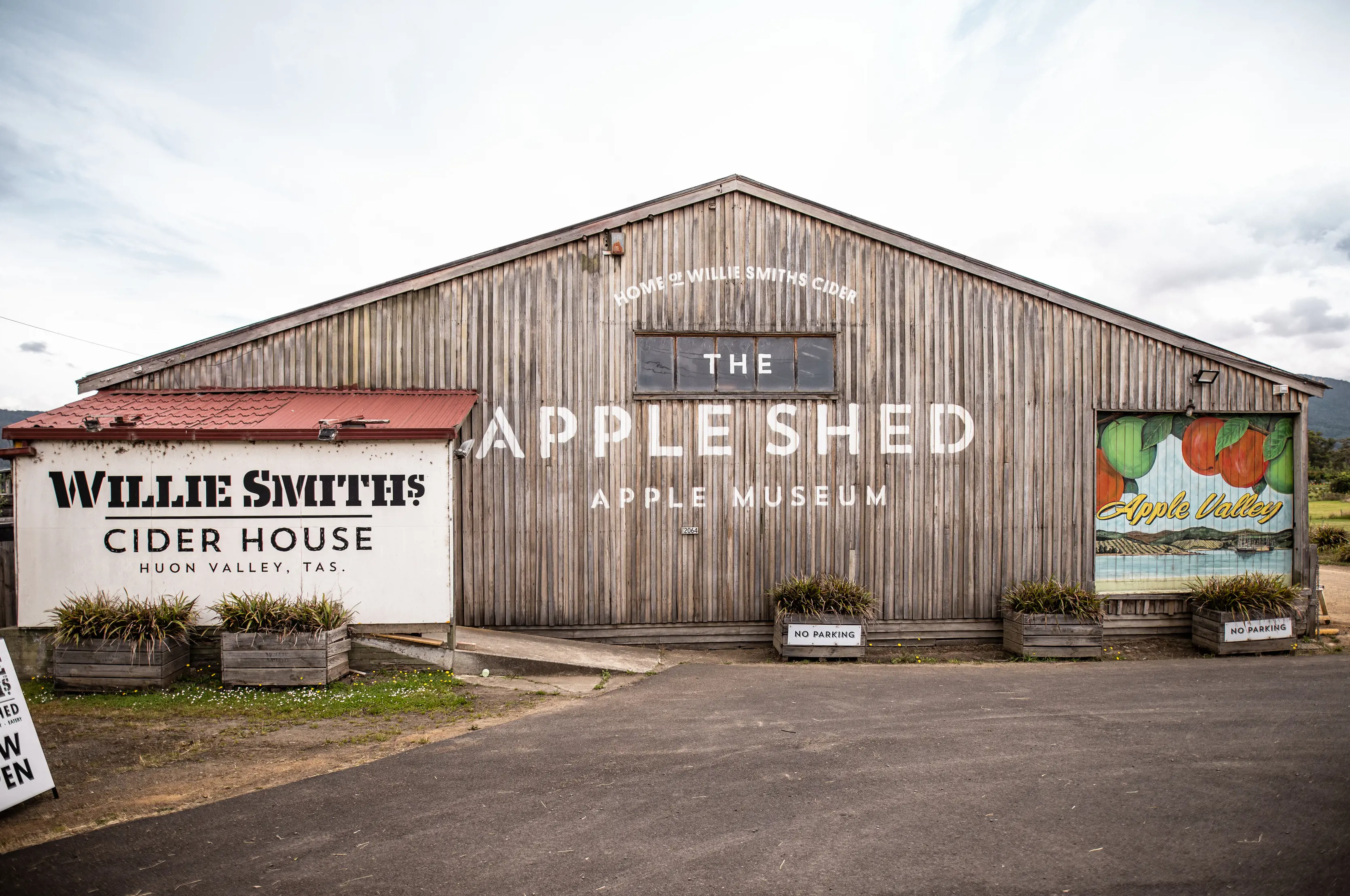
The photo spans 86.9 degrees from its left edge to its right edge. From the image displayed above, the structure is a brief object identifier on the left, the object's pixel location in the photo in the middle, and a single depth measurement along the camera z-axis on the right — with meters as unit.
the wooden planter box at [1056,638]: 10.18
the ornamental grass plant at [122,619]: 7.97
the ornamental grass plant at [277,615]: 8.15
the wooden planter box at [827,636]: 9.91
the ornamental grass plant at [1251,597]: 10.36
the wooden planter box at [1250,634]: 10.27
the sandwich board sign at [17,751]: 4.95
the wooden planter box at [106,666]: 7.89
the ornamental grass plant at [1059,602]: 10.27
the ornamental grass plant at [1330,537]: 20.75
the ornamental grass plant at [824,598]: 10.07
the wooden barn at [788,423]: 10.48
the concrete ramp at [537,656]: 8.80
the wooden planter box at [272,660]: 7.98
